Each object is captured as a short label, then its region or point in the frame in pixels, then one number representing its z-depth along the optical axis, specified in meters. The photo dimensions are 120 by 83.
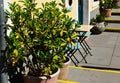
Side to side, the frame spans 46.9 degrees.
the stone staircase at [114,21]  6.84
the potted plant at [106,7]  7.66
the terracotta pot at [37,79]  2.85
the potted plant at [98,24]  6.42
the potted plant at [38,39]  2.72
